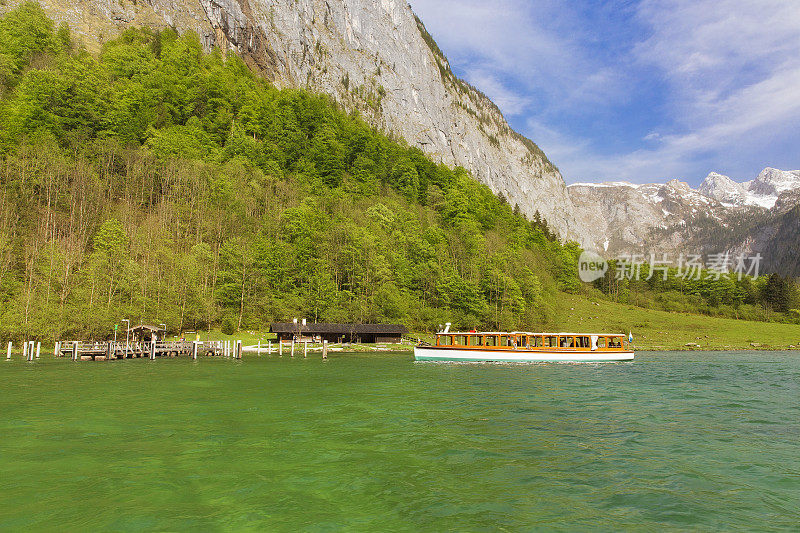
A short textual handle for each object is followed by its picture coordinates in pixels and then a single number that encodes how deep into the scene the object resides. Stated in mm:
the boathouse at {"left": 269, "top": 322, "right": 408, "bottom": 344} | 68875
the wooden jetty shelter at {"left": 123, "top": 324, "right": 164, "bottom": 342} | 53206
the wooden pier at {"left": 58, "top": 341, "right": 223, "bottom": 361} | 47094
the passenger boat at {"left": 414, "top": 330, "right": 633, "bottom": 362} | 49062
